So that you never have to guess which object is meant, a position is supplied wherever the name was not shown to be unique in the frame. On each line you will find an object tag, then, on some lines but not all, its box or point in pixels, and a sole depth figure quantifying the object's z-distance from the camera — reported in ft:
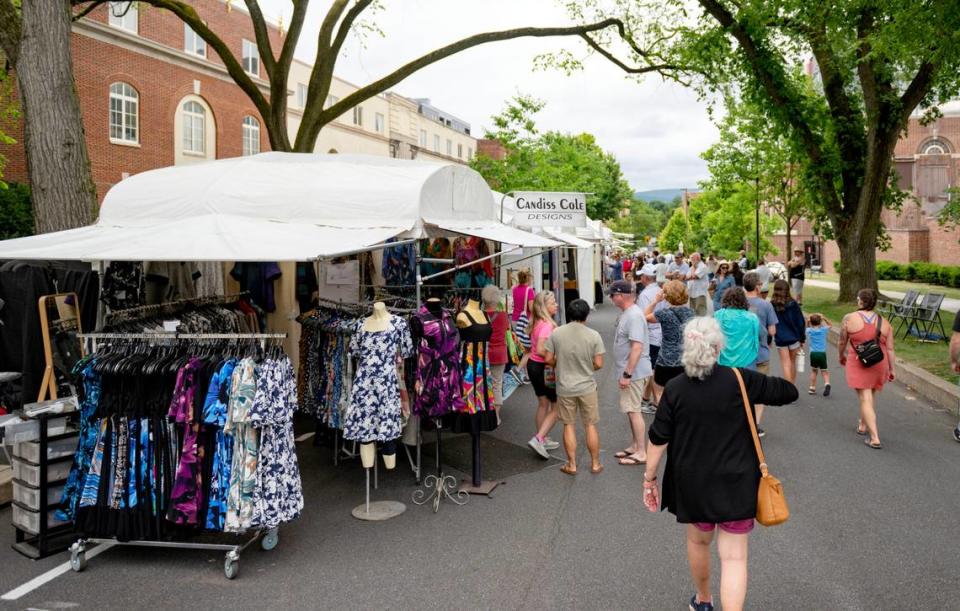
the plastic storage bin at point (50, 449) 17.94
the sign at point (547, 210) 39.60
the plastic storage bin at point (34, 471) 17.92
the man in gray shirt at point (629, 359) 24.08
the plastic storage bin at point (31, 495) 17.88
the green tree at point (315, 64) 50.60
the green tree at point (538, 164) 117.19
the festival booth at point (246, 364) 16.92
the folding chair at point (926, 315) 49.73
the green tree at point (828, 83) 56.95
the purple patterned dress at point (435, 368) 21.40
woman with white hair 12.59
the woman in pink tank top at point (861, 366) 26.12
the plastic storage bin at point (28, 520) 17.87
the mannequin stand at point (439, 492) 21.25
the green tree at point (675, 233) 276.70
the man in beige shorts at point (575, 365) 23.03
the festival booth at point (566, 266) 40.60
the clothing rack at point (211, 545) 16.45
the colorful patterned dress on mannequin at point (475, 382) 22.16
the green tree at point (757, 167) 117.08
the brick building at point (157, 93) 84.33
